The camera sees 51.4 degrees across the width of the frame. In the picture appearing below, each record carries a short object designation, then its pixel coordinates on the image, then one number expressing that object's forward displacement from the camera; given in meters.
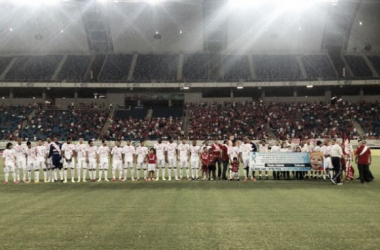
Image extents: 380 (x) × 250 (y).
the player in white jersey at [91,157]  18.83
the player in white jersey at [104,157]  18.80
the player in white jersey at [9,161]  18.03
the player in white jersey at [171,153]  19.42
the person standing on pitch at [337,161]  16.95
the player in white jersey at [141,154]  19.16
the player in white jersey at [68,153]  18.72
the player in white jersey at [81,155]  18.81
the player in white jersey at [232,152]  18.97
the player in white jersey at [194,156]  19.39
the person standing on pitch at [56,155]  18.41
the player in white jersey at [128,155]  19.14
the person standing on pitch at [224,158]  18.83
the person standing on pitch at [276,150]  19.49
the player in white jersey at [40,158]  18.61
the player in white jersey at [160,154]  19.22
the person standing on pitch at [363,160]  17.17
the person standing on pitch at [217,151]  18.69
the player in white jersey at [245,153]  18.88
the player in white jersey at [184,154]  19.44
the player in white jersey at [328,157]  18.34
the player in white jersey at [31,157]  18.72
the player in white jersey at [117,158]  18.89
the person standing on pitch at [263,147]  19.56
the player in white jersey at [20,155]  18.86
